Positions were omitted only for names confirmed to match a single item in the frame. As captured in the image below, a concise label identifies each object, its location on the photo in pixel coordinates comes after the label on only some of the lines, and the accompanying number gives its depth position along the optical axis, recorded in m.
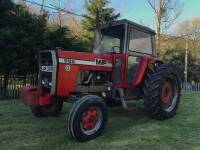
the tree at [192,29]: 37.49
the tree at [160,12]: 22.69
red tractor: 5.35
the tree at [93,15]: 19.14
